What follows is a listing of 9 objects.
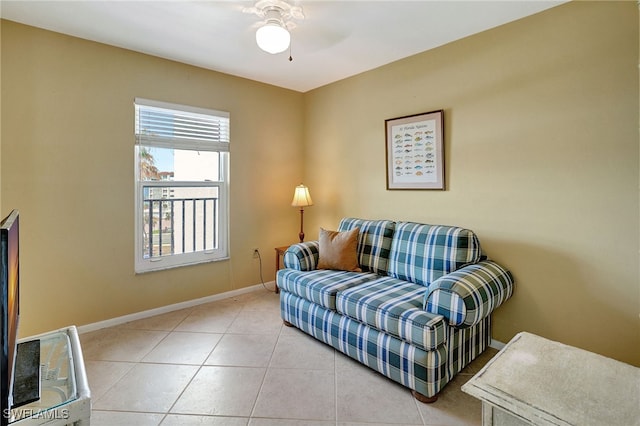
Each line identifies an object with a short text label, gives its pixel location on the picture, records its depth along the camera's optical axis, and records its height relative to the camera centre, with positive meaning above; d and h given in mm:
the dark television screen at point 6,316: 770 -260
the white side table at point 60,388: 926 -572
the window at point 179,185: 3016 +327
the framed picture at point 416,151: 2788 +609
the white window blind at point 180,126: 2973 +915
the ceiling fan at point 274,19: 2016 +1361
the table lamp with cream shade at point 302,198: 3703 +221
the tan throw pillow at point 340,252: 2861 -318
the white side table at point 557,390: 898 -538
